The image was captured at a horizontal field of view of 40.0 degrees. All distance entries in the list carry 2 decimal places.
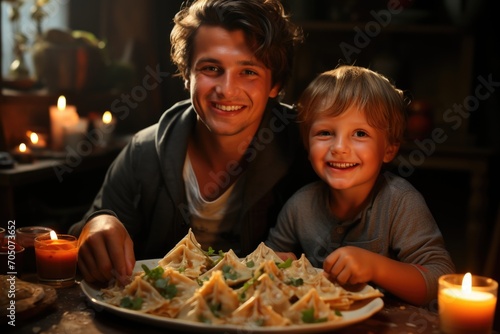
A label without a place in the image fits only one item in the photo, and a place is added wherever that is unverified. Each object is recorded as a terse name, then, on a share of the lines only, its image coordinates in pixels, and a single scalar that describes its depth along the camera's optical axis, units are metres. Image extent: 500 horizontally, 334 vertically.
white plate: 1.25
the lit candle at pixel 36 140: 3.22
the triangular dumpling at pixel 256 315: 1.28
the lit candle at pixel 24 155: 2.99
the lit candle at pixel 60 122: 3.27
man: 2.07
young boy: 1.81
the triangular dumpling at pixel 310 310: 1.32
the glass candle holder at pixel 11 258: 1.58
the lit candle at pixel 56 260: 1.57
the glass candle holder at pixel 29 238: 1.69
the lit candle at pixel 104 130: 3.36
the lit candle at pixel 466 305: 1.31
